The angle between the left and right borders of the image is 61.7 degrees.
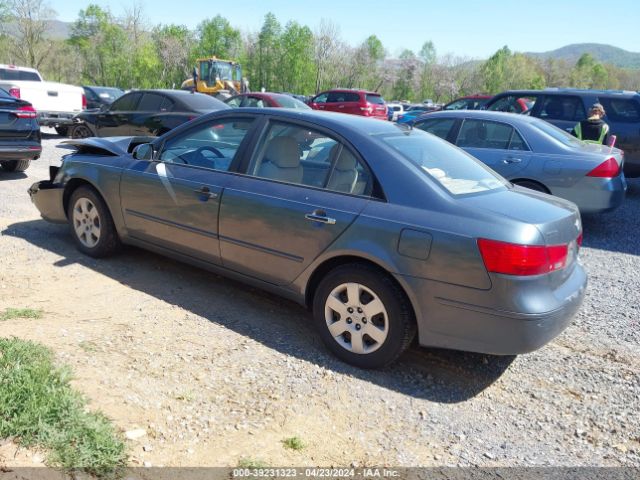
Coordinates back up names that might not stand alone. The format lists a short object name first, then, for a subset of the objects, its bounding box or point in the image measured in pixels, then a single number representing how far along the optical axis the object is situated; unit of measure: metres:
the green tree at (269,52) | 68.75
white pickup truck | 14.44
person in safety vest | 8.35
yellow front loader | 29.17
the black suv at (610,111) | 9.50
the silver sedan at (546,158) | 6.78
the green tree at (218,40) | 70.94
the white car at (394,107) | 32.80
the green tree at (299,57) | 66.88
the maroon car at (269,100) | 14.28
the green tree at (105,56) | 65.06
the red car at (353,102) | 21.91
